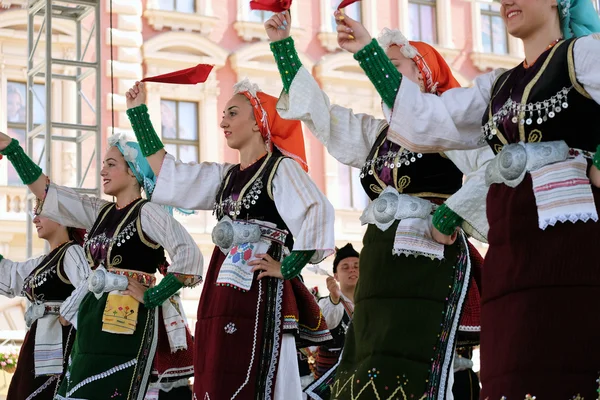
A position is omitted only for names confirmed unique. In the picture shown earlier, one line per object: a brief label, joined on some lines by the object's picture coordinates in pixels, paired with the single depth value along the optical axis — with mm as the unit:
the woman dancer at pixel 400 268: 3627
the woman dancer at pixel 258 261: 4406
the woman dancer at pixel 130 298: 5016
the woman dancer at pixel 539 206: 2768
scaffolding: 7590
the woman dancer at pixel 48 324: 5840
